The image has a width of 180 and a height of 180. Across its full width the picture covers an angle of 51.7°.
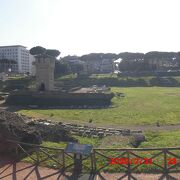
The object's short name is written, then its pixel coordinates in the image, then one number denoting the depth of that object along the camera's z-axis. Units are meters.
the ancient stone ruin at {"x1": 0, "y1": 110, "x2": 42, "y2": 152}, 8.94
